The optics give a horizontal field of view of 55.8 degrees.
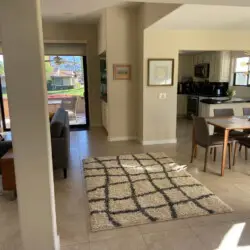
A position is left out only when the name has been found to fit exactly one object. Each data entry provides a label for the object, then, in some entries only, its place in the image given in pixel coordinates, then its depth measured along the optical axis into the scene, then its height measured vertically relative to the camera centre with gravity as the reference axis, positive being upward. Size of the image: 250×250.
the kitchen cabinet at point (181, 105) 8.35 -0.91
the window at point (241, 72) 6.85 +0.18
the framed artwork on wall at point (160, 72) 4.87 +0.15
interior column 1.46 -0.24
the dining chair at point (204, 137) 3.68 -0.93
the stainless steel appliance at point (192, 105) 7.45 -0.86
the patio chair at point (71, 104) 7.07 -0.71
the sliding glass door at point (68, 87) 6.69 -0.20
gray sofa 3.35 -0.89
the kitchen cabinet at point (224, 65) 7.11 +0.40
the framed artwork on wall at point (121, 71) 5.22 +0.19
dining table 3.46 -0.69
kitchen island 5.64 -0.63
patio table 6.92 -0.71
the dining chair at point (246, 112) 4.63 -0.65
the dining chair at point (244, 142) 3.76 -1.01
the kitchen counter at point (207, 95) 7.02 -0.50
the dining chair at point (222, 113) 4.52 -0.66
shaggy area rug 2.52 -1.41
